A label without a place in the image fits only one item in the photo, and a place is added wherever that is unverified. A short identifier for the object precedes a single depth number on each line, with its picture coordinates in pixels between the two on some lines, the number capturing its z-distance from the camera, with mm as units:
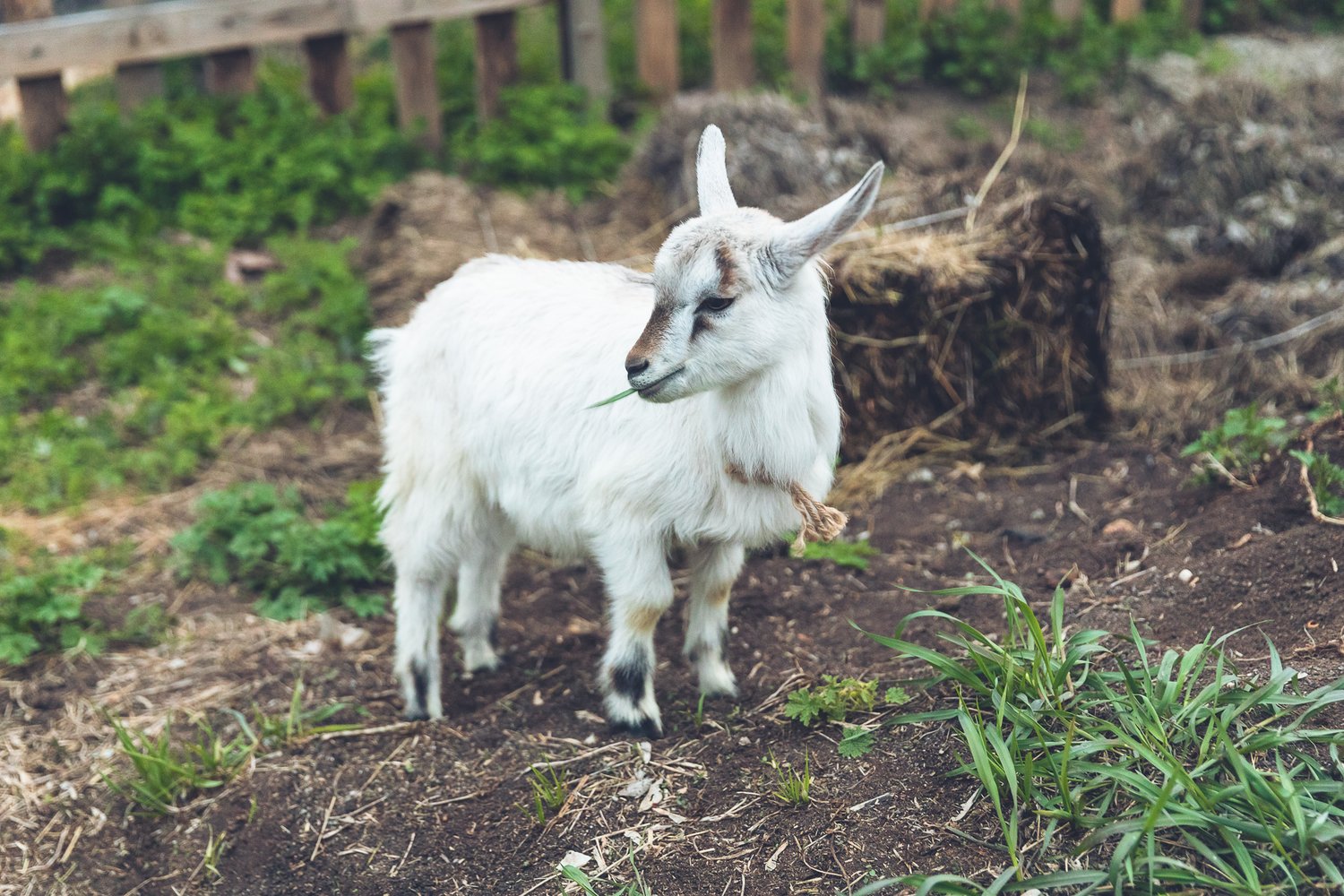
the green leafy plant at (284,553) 5094
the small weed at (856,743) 3641
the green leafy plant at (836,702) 3809
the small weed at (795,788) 3525
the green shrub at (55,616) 4812
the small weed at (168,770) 4016
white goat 3418
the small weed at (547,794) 3721
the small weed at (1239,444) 4703
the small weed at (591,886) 3286
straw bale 5434
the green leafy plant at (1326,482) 4191
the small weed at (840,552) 4902
